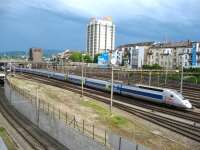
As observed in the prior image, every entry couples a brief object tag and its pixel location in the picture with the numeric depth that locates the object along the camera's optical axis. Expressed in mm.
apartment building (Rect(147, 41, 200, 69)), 143200
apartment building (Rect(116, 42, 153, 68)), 177875
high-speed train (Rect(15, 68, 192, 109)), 46062
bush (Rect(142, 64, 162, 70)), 143000
